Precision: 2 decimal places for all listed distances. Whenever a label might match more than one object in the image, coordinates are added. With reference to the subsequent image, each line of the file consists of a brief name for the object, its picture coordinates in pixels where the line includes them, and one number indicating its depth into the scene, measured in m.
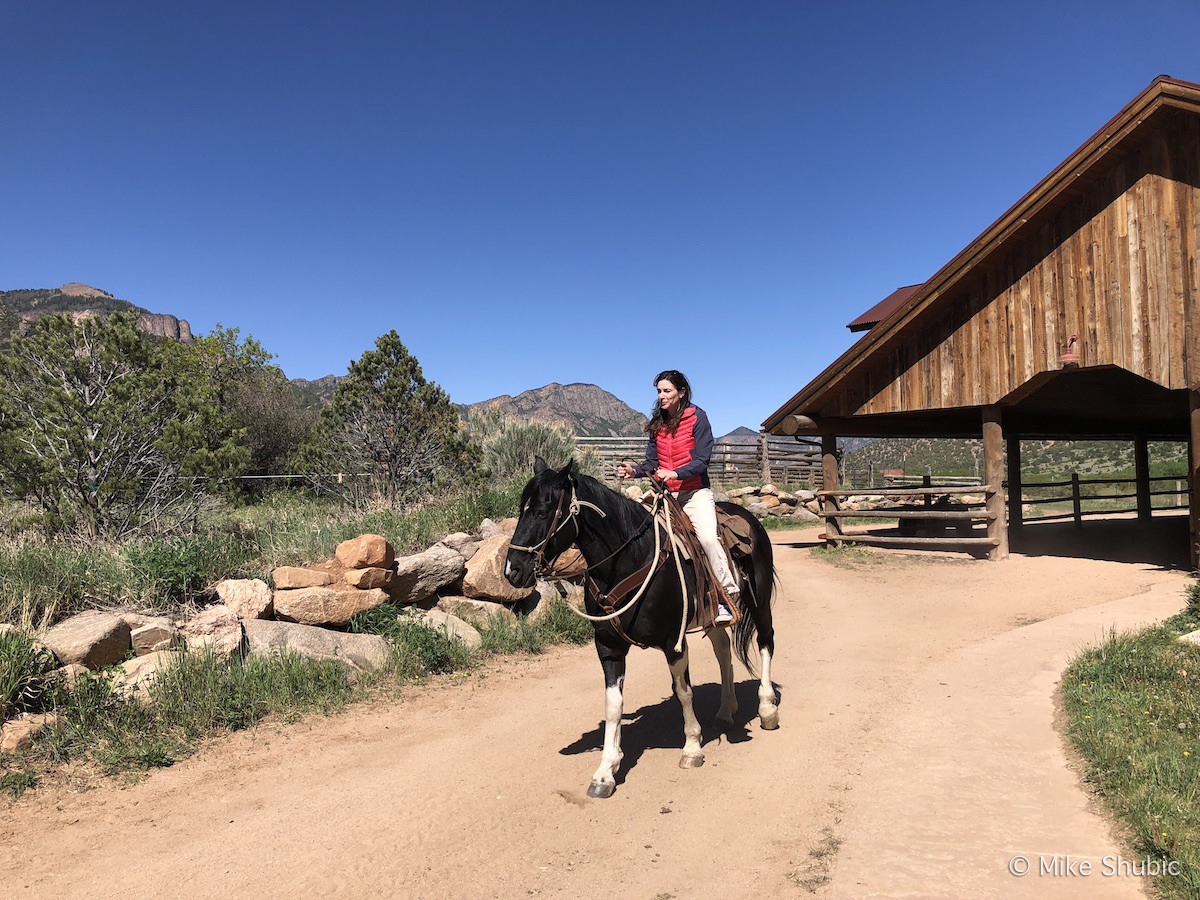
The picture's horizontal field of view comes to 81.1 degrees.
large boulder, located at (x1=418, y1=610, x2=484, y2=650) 8.55
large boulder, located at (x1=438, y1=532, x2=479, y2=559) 10.44
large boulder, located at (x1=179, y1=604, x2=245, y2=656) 6.75
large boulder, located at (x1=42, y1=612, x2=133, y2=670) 6.10
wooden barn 11.58
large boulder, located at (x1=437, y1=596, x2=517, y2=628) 9.38
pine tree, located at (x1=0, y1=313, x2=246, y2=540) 9.10
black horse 4.55
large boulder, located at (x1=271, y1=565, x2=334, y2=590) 7.95
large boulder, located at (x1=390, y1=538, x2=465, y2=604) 8.91
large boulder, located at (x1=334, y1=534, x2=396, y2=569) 8.42
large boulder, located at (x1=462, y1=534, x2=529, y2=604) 9.56
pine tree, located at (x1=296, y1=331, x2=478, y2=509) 15.12
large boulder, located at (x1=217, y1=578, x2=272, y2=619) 7.60
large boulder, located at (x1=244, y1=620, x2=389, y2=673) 7.09
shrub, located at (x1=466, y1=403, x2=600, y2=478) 18.30
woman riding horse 5.64
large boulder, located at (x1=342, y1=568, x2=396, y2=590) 8.30
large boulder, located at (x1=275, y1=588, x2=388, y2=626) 7.75
